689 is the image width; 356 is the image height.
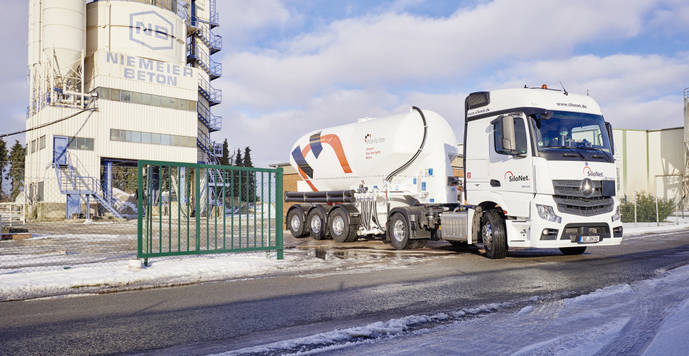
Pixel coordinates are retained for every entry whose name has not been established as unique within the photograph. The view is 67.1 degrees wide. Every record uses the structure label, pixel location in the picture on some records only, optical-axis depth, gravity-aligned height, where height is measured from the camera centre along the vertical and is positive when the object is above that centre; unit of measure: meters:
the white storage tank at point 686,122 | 39.54 +5.61
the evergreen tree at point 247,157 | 83.00 +6.73
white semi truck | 10.38 +0.47
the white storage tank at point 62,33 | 35.38 +11.44
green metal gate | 9.34 +0.00
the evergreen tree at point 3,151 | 69.69 +6.77
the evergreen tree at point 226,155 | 74.49 +6.50
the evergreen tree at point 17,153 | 71.27 +6.74
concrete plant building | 34.78 +7.36
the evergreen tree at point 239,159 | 83.00 +6.40
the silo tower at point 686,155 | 39.62 +3.11
